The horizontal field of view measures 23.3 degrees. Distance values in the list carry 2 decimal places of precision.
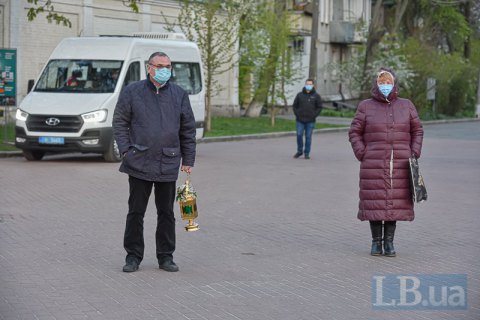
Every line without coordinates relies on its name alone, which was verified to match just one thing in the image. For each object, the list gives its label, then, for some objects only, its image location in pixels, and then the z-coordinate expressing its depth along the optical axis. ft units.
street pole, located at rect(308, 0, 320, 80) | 134.21
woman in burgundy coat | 35.12
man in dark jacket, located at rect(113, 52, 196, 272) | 30.89
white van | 71.46
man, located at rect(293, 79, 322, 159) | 81.00
